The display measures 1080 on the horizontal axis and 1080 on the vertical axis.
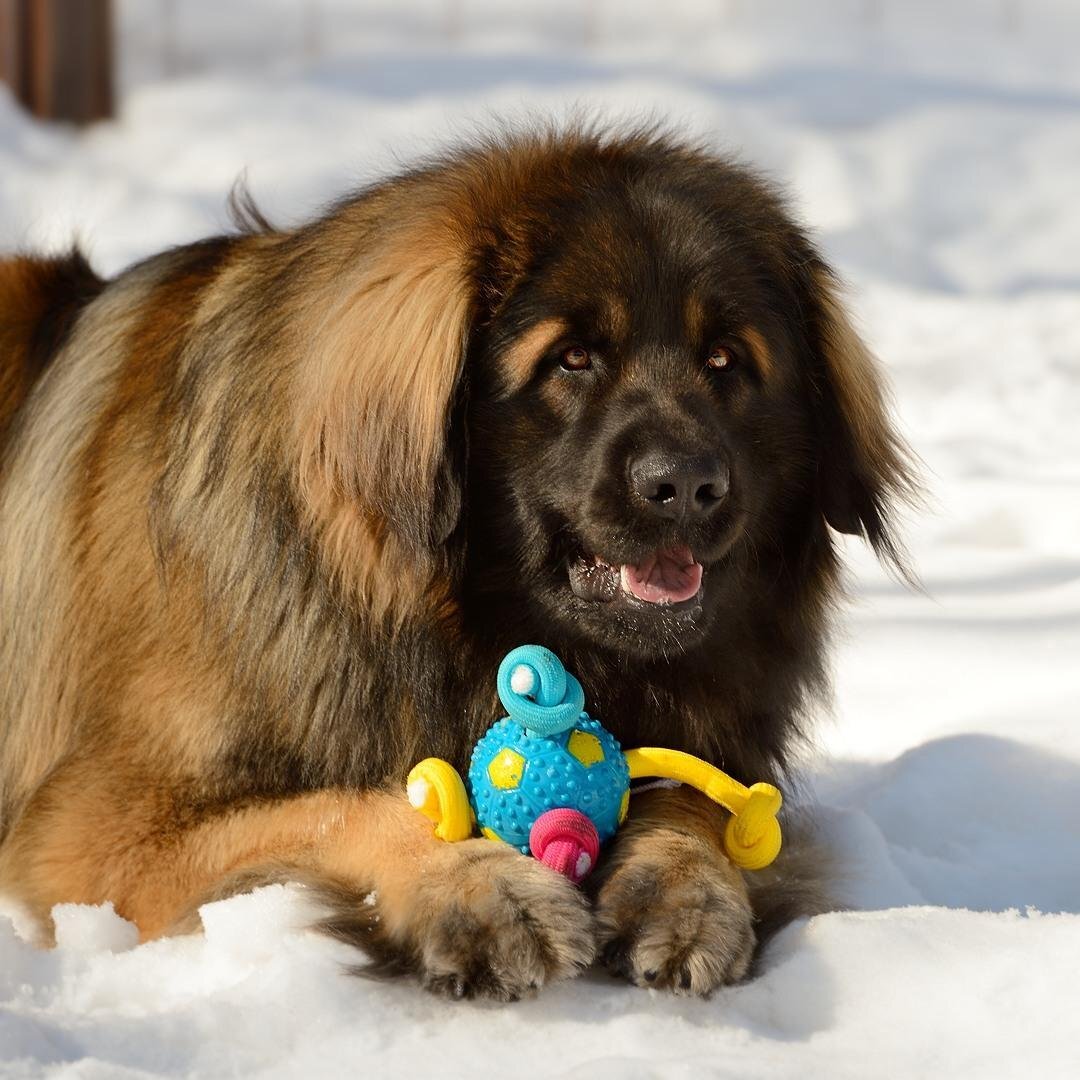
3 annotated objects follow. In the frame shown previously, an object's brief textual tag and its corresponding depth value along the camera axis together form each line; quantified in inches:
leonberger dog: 205.9
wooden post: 601.6
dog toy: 199.9
